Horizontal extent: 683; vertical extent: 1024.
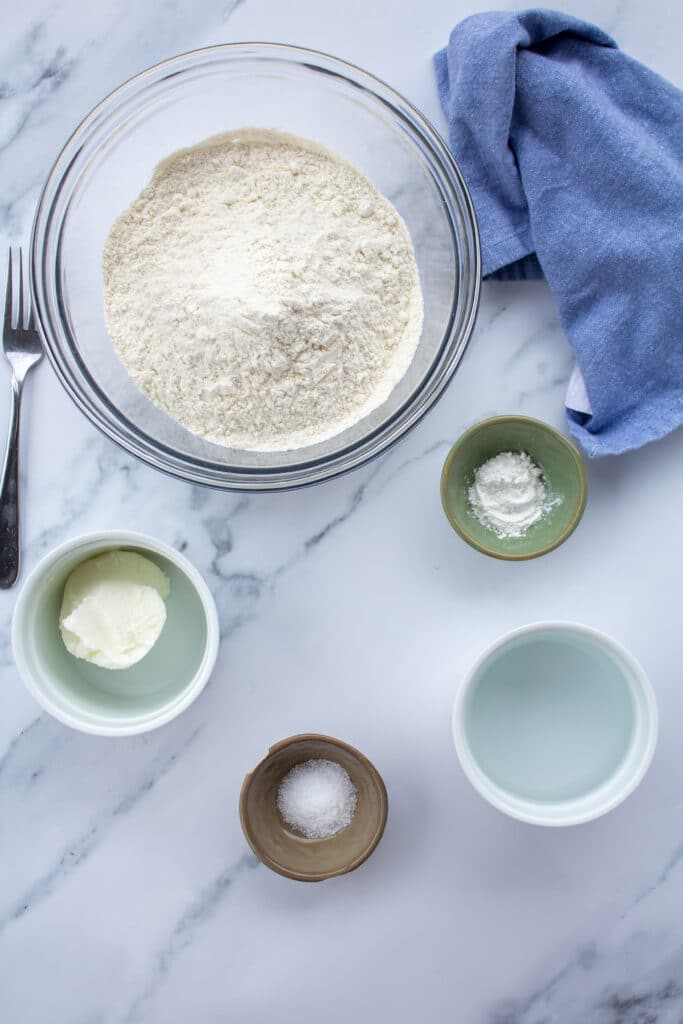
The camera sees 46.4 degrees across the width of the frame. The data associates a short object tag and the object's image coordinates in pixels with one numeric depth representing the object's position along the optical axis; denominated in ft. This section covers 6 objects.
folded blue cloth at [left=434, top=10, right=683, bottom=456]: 3.14
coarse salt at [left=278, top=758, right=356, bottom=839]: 3.31
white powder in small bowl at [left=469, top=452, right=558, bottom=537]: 3.29
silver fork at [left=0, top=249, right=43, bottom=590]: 3.36
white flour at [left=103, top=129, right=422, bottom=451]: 2.79
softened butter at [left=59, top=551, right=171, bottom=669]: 3.19
